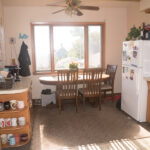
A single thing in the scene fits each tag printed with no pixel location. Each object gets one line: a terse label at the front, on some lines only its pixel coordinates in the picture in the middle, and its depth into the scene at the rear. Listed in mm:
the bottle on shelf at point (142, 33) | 3221
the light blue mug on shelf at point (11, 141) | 2554
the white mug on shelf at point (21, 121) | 2586
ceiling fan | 3033
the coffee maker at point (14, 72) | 3251
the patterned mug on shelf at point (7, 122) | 2549
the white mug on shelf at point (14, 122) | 2566
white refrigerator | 3145
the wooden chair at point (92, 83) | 3891
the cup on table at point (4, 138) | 2566
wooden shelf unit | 2539
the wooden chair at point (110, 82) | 4420
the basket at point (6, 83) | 2460
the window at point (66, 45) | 4707
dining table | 3851
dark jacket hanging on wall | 4453
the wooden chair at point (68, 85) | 3779
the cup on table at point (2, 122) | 2525
